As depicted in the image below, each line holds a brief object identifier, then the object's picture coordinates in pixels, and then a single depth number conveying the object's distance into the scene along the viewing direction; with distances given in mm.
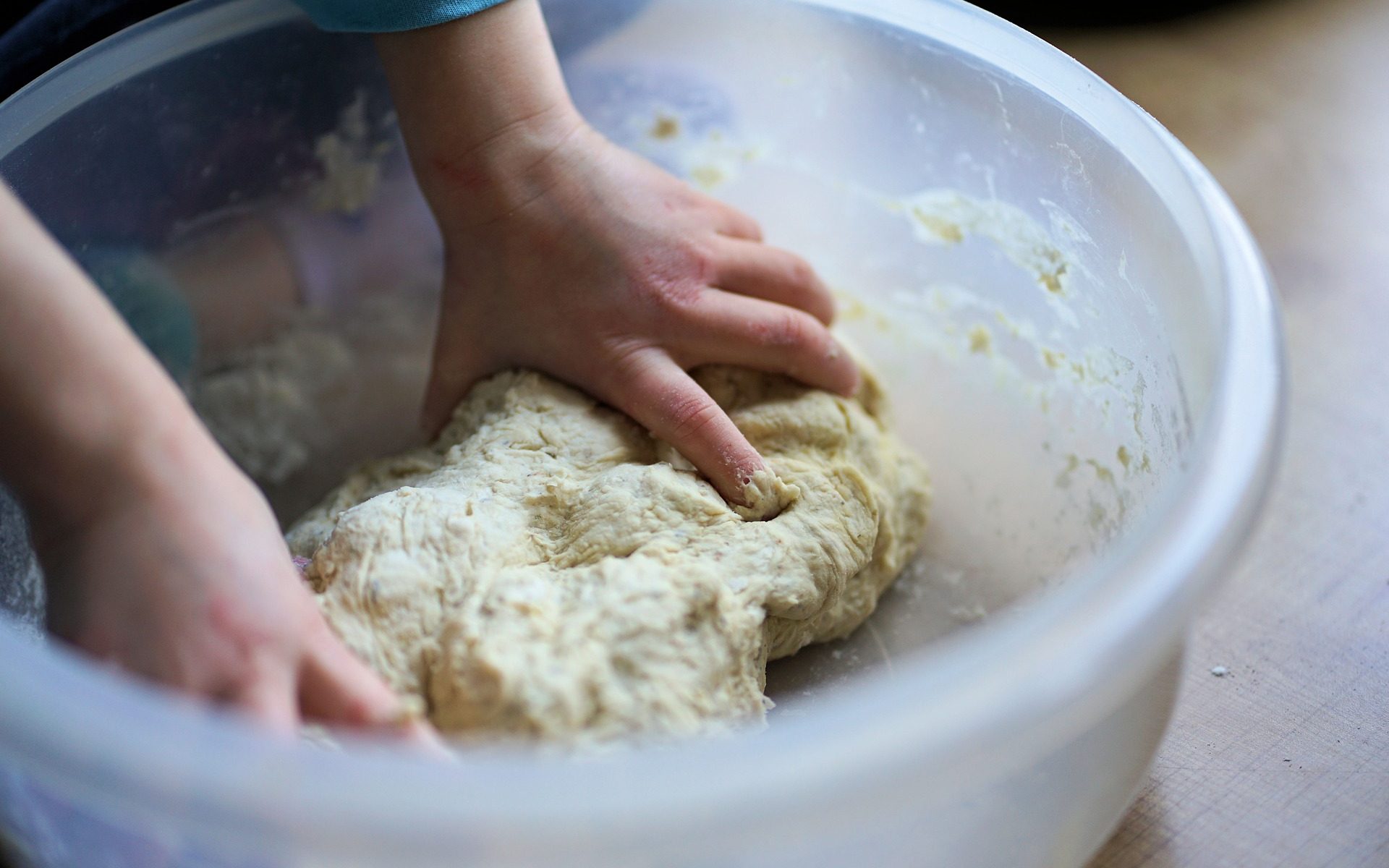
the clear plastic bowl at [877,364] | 434
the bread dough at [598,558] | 632
